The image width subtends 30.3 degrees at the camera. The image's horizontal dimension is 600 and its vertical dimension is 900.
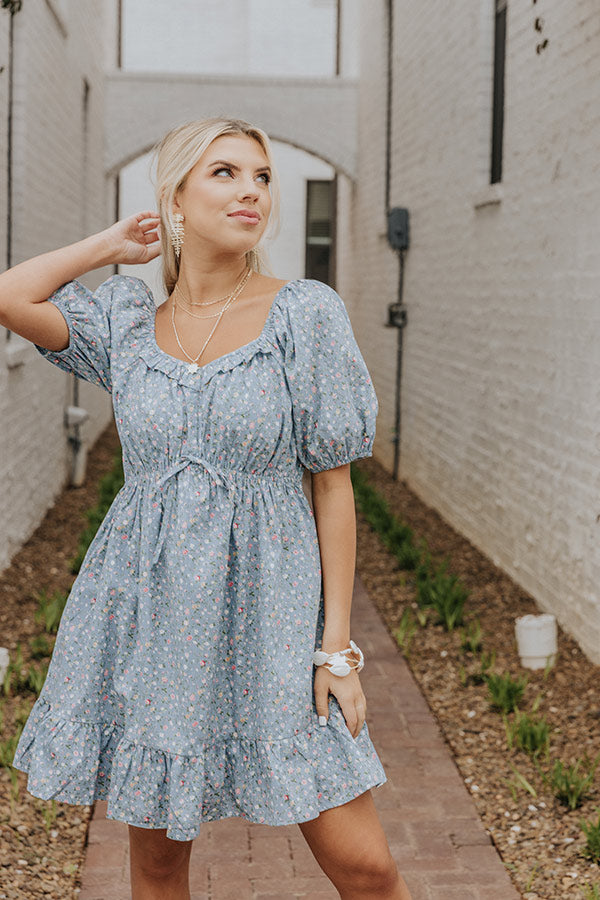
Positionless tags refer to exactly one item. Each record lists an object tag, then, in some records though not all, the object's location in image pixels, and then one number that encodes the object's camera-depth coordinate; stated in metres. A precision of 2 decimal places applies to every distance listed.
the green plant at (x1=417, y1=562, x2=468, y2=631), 5.28
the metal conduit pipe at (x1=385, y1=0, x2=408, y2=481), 9.69
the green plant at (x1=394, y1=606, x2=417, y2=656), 5.05
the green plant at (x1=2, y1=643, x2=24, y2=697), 4.22
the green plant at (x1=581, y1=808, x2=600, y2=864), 3.01
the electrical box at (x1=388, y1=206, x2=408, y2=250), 9.68
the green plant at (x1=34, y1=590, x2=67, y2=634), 4.94
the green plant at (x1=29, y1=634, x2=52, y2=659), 4.66
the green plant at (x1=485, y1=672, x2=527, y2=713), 4.17
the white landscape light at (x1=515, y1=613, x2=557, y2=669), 4.70
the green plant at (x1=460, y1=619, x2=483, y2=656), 4.93
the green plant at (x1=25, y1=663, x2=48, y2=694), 4.16
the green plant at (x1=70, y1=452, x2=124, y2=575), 6.08
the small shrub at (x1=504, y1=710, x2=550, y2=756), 3.78
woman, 1.90
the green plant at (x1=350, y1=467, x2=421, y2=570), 6.44
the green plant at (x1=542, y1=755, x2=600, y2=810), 3.36
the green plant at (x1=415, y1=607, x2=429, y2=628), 5.36
